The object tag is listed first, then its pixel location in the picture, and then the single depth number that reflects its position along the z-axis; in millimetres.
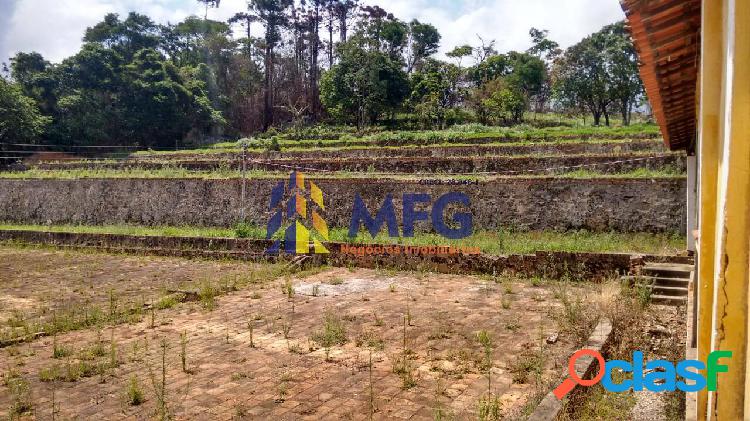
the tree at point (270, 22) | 38781
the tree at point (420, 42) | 37875
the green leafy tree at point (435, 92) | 30125
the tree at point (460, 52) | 34244
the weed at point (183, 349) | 5508
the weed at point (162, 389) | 4321
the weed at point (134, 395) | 4664
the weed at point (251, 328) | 6269
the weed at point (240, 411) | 4359
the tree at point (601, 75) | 28359
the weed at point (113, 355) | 5609
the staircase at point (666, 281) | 7871
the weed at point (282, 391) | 4699
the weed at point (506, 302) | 7748
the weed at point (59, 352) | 5992
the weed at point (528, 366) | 4997
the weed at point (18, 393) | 4488
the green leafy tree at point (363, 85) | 31070
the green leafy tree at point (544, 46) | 37906
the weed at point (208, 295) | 8198
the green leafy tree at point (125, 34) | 35562
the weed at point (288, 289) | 8866
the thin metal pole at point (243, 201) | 16355
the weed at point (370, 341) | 6102
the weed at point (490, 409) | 4109
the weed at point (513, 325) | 6649
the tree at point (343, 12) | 39594
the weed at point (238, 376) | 5172
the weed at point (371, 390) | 4410
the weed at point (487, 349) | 4909
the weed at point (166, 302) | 8297
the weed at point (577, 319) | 6184
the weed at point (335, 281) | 9878
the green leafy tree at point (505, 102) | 29158
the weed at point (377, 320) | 7010
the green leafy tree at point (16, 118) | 26172
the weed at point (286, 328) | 6538
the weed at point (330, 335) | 6227
